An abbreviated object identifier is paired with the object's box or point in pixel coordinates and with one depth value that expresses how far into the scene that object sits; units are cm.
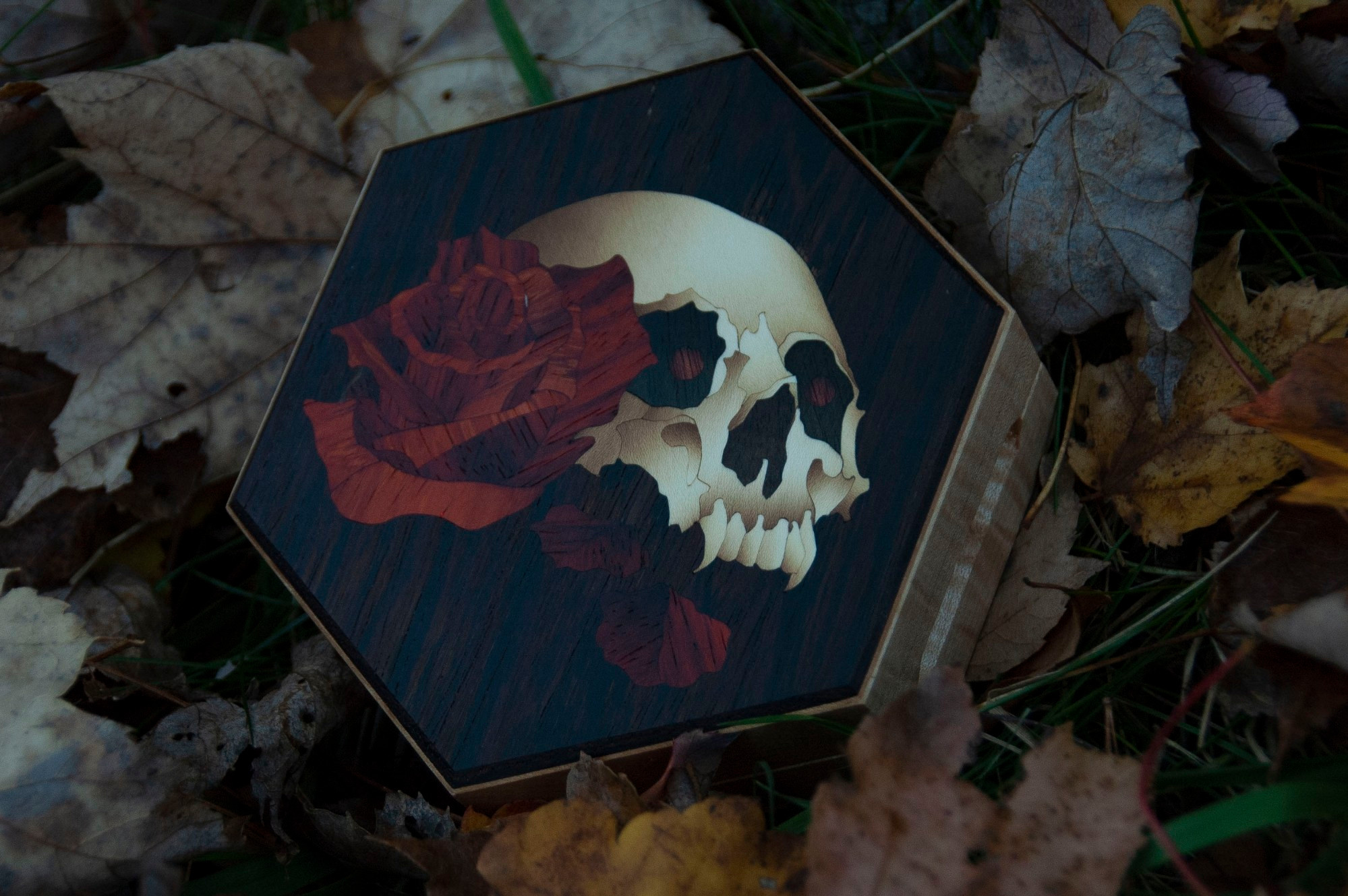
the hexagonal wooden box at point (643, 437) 45
